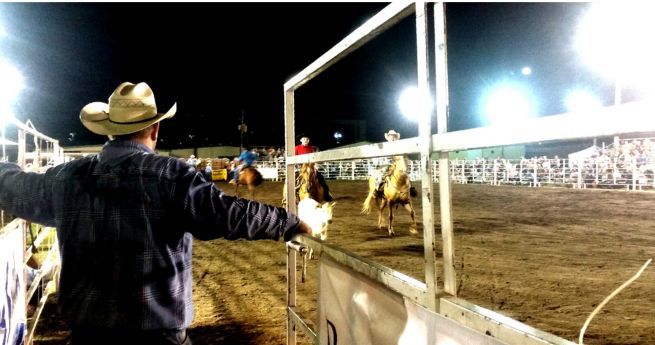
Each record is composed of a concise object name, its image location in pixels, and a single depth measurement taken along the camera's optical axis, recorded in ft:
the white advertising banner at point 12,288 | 7.66
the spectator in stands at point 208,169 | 87.04
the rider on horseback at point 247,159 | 42.32
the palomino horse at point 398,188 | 32.32
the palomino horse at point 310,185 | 30.68
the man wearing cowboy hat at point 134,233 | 5.85
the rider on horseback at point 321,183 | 31.81
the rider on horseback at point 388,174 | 32.40
